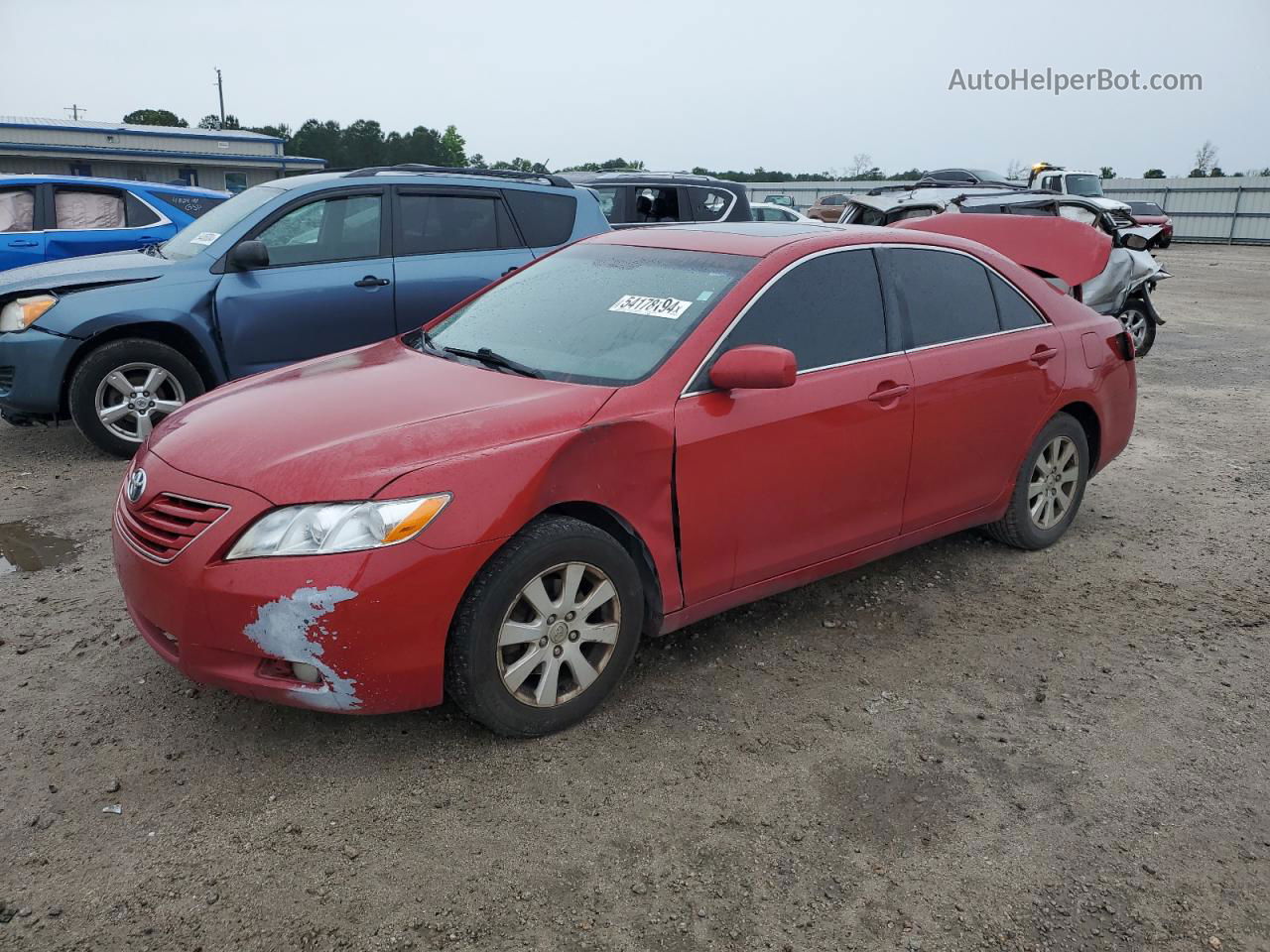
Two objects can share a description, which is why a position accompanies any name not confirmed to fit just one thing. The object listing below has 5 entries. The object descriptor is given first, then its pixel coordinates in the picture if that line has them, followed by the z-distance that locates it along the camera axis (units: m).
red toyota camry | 2.86
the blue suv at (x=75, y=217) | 9.20
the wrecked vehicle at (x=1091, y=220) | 10.44
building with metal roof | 35.91
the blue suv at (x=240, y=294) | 6.19
